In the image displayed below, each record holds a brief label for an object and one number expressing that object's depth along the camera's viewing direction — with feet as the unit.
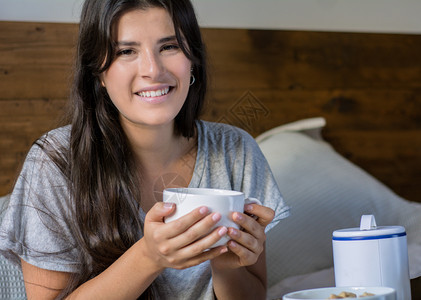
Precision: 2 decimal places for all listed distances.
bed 5.21
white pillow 5.07
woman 3.44
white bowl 2.29
